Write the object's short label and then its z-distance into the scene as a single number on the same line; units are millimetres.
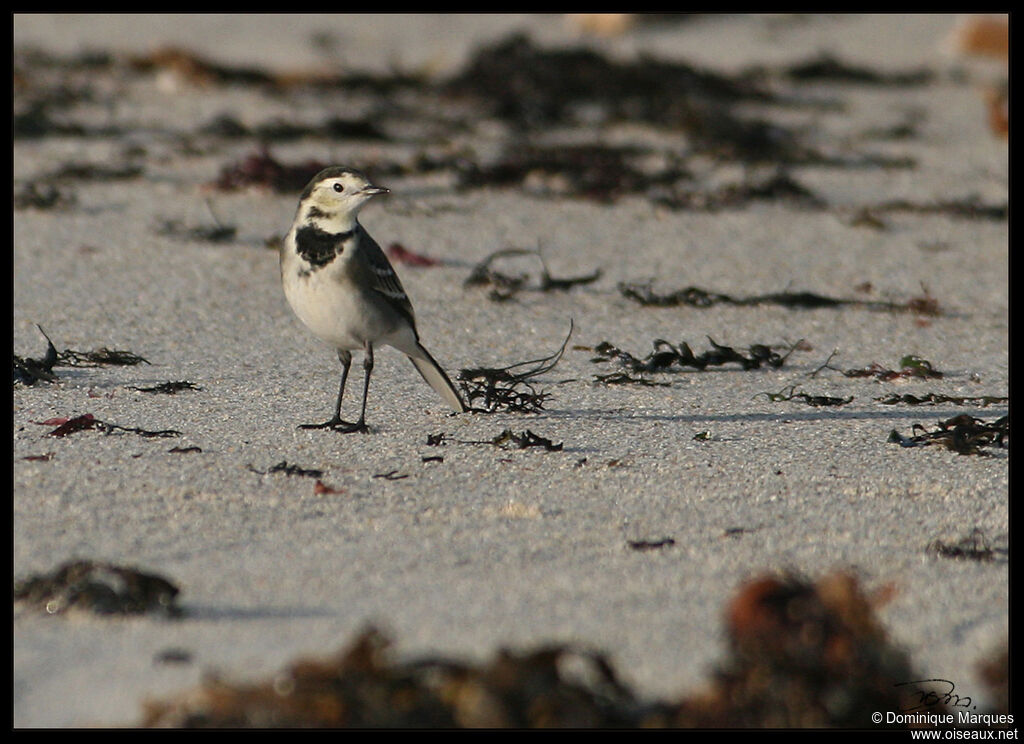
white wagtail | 12422
